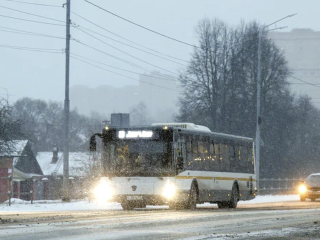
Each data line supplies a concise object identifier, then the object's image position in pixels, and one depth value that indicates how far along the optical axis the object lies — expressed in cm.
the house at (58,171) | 4691
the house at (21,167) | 5336
